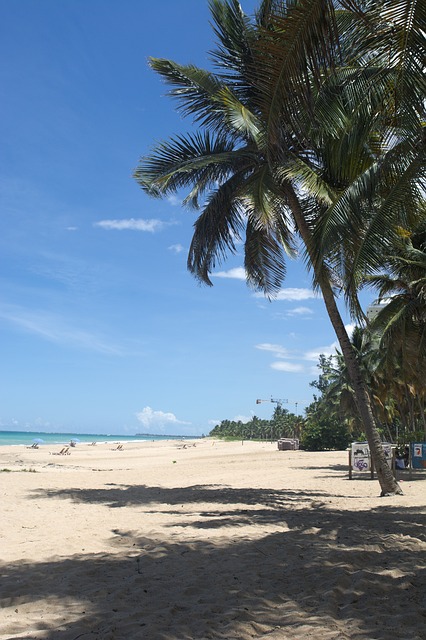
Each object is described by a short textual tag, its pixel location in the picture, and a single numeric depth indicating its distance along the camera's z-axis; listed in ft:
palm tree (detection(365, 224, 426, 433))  51.16
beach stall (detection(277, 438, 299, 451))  159.63
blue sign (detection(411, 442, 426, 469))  59.77
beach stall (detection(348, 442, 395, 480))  54.19
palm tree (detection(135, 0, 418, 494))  15.35
